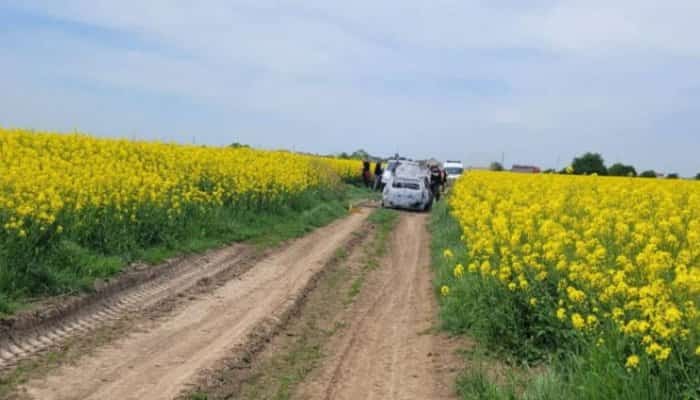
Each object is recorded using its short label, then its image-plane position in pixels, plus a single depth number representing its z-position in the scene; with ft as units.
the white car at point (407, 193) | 98.99
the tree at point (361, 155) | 271.24
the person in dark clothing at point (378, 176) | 146.10
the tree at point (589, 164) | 181.31
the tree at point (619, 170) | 171.85
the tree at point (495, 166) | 223.55
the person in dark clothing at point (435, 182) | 118.83
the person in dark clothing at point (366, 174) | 150.71
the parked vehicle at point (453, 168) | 185.88
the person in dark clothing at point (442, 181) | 127.13
